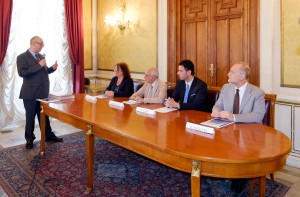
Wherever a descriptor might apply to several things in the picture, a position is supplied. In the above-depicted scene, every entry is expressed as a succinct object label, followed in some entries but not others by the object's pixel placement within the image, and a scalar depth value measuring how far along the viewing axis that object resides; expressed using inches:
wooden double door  139.6
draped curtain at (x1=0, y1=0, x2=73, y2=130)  192.1
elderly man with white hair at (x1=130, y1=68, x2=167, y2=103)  131.6
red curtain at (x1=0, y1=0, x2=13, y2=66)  182.1
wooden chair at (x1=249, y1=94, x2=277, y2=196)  103.0
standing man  146.3
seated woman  153.9
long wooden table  61.7
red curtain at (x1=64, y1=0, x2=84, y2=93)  214.4
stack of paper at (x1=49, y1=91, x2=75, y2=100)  140.5
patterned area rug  103.3
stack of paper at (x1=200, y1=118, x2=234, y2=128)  85.5
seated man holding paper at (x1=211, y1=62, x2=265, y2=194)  90.5
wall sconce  208.1
